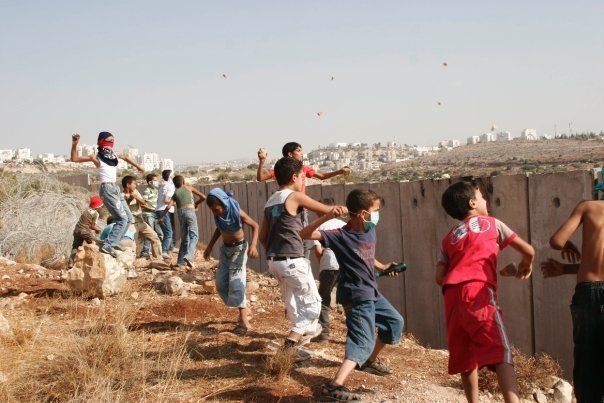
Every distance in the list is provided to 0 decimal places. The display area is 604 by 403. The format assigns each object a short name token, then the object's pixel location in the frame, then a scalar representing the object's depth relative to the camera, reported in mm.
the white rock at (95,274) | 8391
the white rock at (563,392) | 5379
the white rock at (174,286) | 8688
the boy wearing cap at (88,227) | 10570
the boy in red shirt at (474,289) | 4195
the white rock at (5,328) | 6361
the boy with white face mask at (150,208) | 13188
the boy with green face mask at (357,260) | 4973
